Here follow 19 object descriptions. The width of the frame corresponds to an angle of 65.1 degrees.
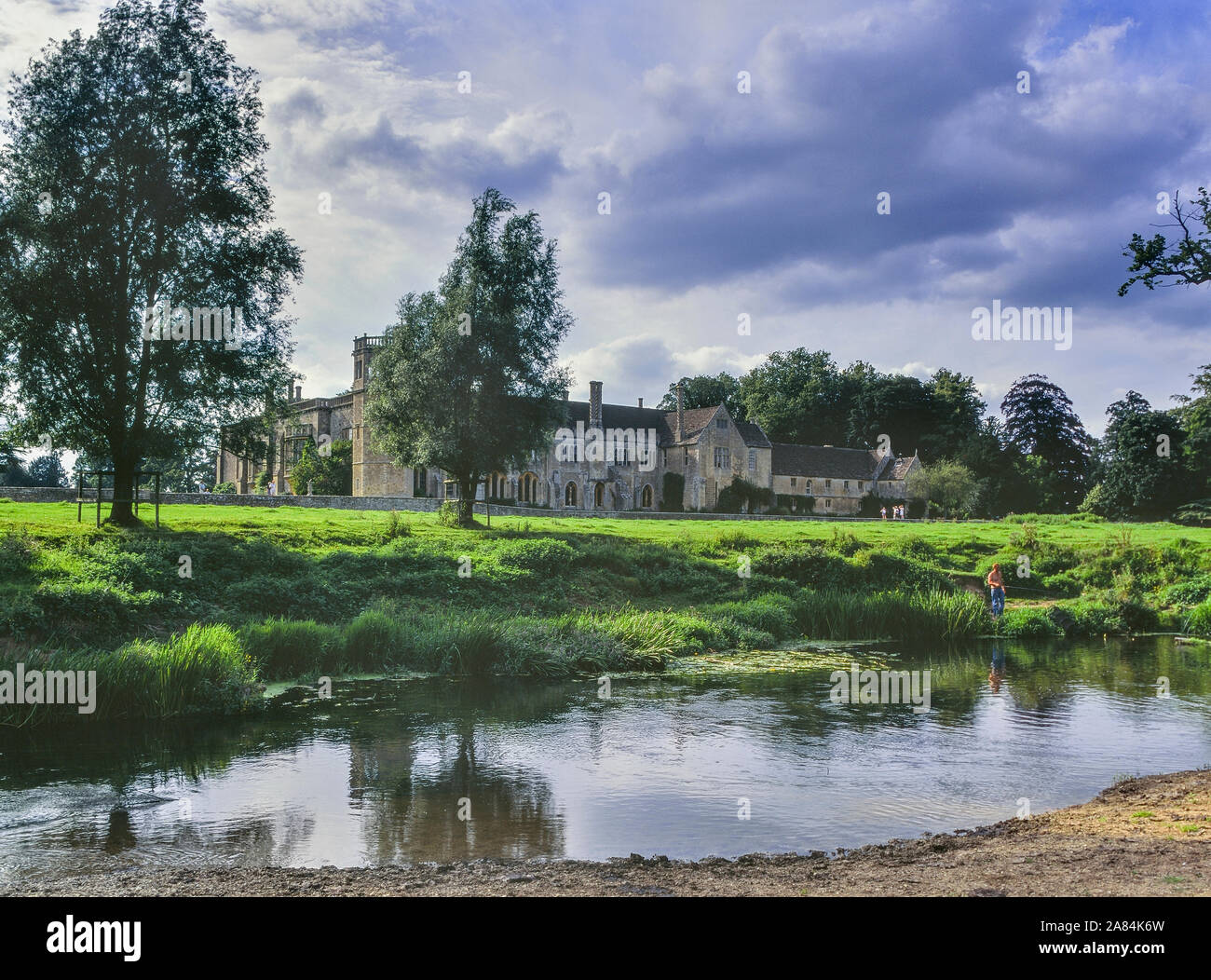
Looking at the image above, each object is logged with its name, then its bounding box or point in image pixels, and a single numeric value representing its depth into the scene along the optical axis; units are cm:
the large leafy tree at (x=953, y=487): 7462
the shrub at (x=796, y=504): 7975
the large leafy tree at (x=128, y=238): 2477
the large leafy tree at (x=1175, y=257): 1204
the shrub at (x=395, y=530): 2870
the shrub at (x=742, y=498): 7569
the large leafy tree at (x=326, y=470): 6594
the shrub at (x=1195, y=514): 5924
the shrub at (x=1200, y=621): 2603
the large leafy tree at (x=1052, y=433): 8919
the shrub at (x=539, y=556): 2666
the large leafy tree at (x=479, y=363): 3338
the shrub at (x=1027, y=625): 2620
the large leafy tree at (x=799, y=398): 9881
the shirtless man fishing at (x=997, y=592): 2697
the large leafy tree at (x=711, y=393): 10044
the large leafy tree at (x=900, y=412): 9462
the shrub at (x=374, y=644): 1817
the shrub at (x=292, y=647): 1705
